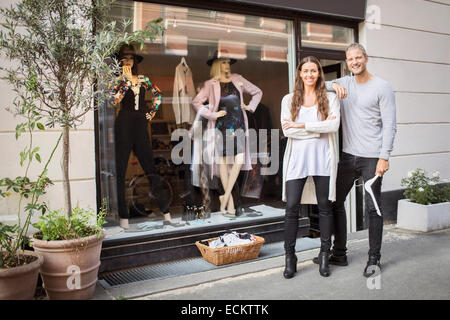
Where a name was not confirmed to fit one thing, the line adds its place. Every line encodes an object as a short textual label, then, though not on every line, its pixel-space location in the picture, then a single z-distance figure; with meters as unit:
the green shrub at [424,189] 5.00
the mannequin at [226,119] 4.99
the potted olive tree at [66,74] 2.73
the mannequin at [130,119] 4.24
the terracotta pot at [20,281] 2.62
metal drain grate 3.49
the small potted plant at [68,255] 2.87
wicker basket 3.73
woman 3.35
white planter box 4.86
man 3.32
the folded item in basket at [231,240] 3.85
